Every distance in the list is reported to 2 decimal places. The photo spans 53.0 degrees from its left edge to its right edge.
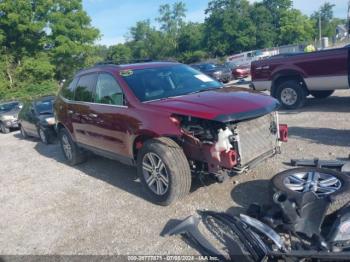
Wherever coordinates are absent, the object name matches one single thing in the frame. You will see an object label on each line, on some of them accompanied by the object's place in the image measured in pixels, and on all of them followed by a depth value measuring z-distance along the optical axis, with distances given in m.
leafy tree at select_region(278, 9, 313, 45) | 66.69
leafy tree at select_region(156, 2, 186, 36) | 97.19
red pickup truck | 8.65
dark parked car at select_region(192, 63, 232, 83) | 23.06
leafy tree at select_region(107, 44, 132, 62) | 87.94
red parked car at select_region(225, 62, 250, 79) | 23.55
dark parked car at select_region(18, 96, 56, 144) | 10.11
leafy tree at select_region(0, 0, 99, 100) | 38.12
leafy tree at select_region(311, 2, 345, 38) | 91.03
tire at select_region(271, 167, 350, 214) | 3.47
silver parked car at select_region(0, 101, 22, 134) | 15.35
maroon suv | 4.11
